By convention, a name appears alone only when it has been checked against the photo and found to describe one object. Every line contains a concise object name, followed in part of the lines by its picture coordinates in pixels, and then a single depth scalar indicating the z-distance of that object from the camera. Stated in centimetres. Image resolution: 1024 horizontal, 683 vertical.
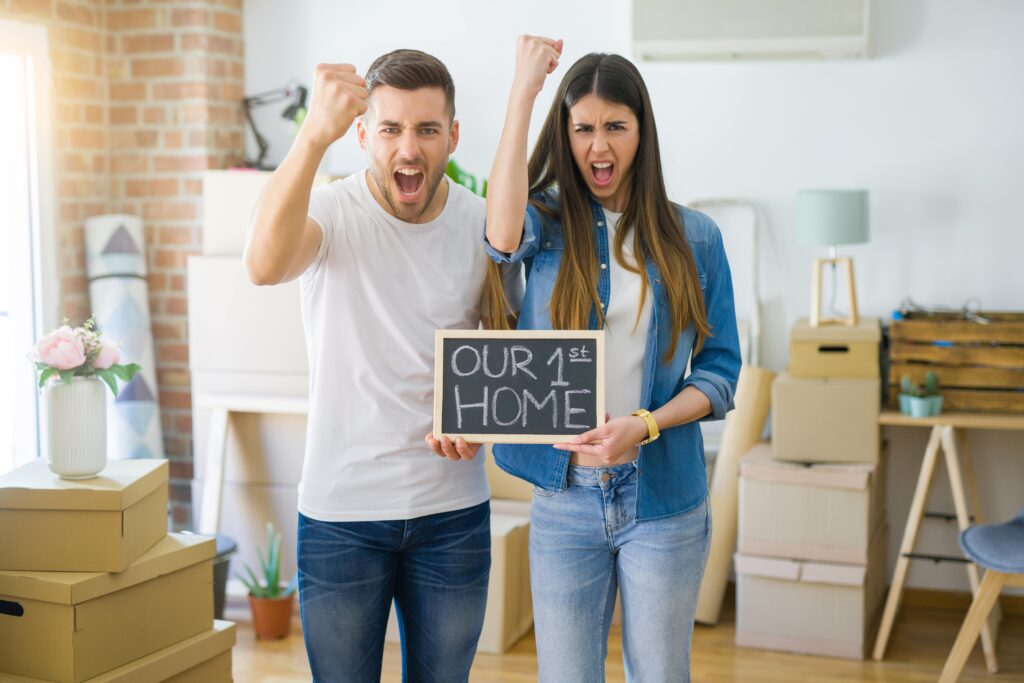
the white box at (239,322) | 394
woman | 187
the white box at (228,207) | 399
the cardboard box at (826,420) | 362
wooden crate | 363
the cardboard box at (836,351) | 371
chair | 304
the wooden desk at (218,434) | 393
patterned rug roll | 410
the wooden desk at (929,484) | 355
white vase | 250
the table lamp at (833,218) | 378
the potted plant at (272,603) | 379
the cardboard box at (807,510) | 358
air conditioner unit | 387
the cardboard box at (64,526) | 243
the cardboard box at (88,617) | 238
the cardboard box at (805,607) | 361
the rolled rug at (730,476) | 393
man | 189
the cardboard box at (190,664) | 247
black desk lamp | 440
